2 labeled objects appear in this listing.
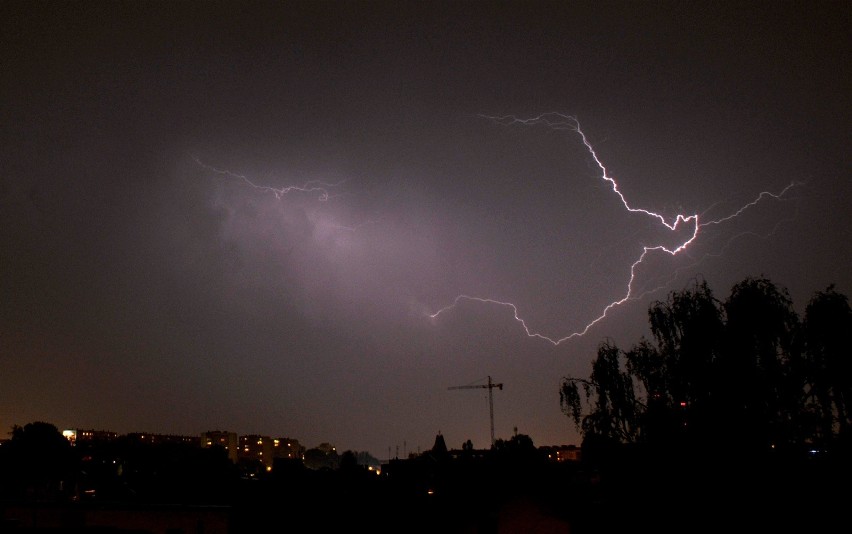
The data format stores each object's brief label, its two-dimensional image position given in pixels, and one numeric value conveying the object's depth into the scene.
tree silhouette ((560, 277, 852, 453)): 18.53
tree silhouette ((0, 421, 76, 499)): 49.81
